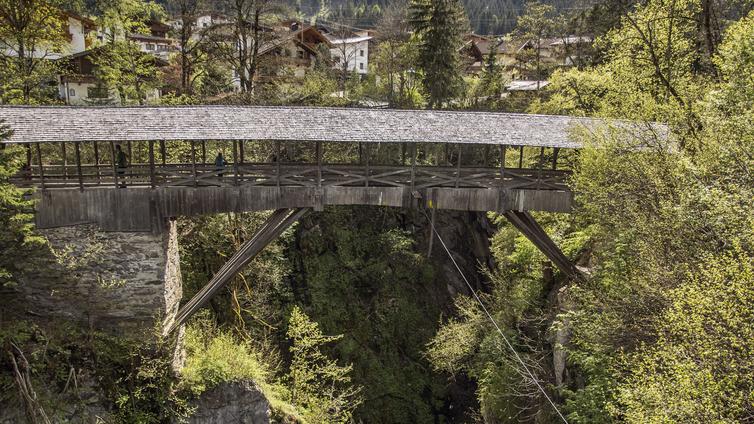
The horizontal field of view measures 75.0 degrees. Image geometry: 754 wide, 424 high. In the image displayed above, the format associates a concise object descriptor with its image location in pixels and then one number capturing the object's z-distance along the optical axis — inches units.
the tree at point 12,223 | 392.8
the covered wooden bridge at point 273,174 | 495.8
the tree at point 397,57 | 1191.6
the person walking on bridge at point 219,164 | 555.1
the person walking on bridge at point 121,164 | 535.5
